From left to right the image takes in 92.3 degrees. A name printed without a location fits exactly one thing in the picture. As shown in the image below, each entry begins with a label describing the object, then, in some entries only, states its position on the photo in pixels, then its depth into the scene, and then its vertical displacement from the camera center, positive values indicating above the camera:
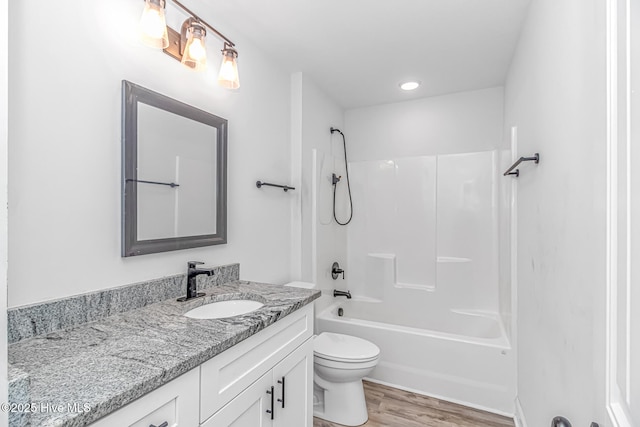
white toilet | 1.88 -1.05
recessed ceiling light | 2.60 +1.12
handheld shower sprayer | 2.94 +0.33
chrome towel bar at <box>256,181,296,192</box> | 1.99 +0.19
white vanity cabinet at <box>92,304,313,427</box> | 0.77 -0.56
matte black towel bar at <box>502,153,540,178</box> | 1.42 +0.27
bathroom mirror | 1.24 +0.18
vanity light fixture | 1.22 +0.78
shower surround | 2.15 -0.56
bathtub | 2.05 -1.02
